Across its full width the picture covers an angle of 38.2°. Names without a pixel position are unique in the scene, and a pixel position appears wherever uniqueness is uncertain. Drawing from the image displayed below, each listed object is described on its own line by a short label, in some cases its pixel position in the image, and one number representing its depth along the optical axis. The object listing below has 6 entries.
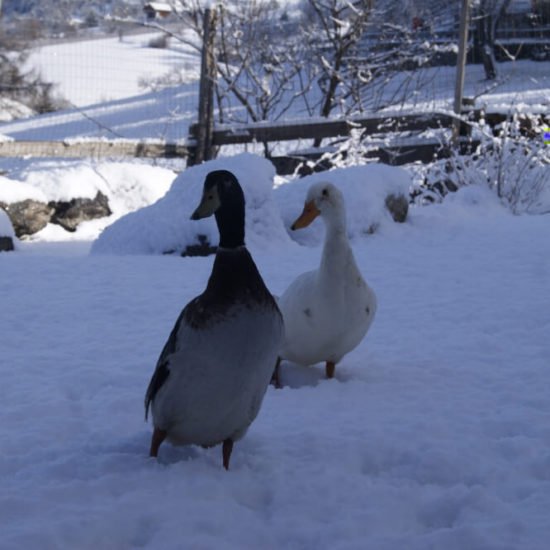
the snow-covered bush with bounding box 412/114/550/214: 9.13
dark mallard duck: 2.34
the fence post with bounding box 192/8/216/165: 9.91
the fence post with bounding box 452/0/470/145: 9.90
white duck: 3.39
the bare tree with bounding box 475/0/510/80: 14.49
